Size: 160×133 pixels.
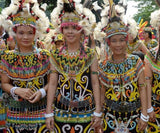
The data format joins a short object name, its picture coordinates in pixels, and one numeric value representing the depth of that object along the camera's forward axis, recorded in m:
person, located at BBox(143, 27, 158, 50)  7.83
